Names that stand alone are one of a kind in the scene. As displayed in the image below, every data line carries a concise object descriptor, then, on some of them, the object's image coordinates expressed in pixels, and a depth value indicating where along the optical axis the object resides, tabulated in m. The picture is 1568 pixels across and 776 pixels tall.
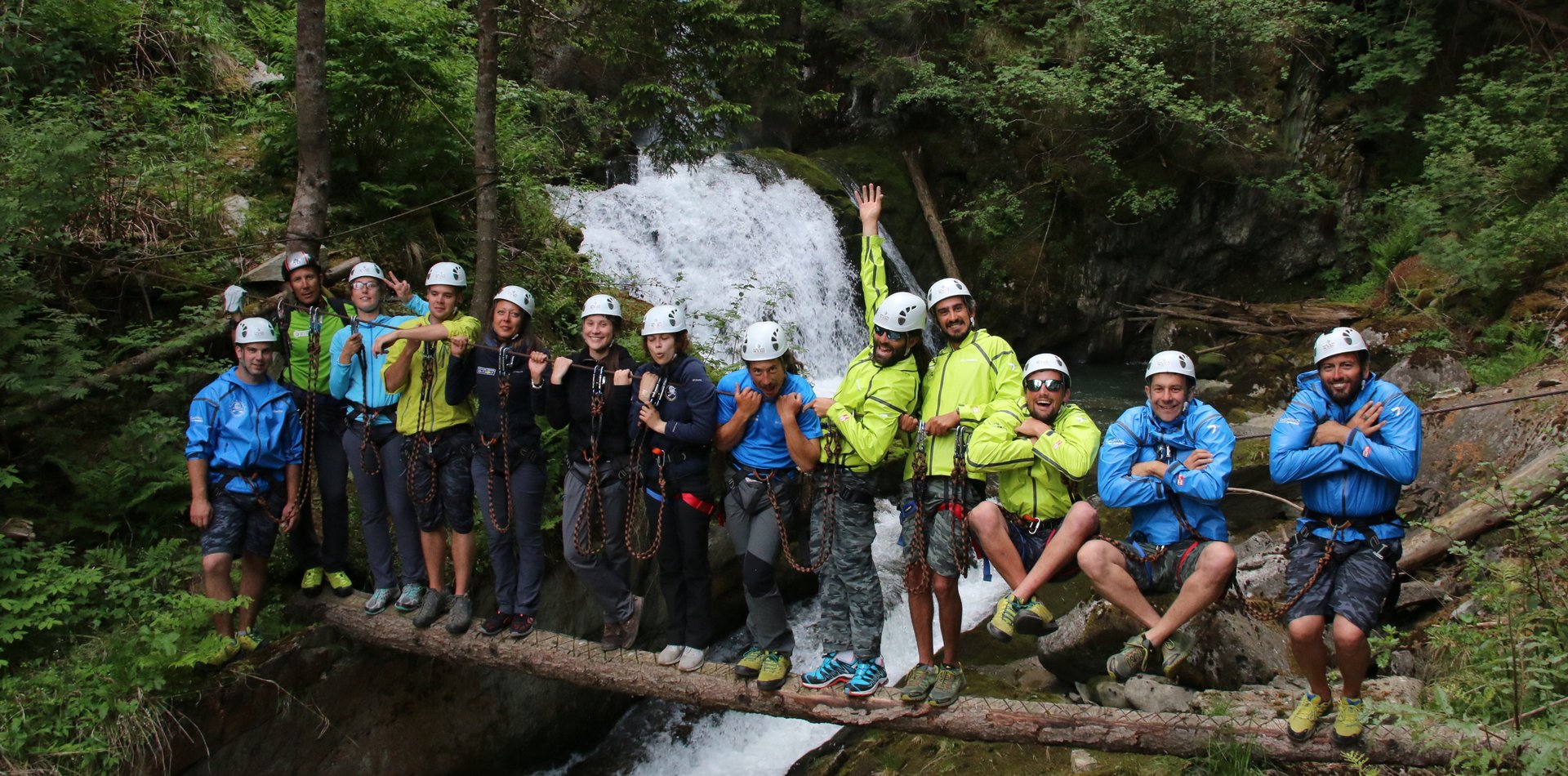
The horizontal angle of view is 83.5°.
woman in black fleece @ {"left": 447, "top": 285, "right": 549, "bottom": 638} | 5.34
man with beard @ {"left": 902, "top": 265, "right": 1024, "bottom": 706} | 4.72
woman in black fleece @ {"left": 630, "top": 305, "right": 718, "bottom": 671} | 5.09
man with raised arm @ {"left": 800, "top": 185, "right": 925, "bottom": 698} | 4.74
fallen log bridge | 4.27
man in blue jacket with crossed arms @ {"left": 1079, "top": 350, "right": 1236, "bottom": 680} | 4.39
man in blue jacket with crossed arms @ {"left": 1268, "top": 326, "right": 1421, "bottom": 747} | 4.14
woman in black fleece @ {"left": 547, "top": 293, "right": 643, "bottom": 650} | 5.23
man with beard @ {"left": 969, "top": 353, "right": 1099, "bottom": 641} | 4.45
